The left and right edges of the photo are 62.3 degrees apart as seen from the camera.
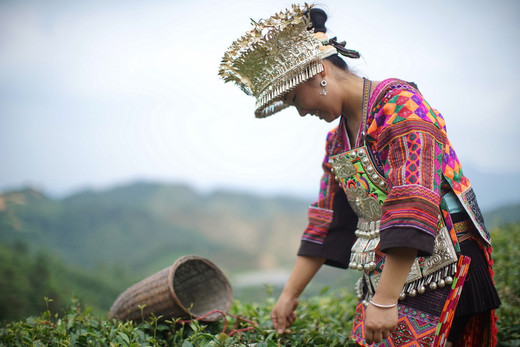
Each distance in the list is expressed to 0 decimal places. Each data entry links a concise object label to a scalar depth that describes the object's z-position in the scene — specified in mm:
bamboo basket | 2273
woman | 1572
